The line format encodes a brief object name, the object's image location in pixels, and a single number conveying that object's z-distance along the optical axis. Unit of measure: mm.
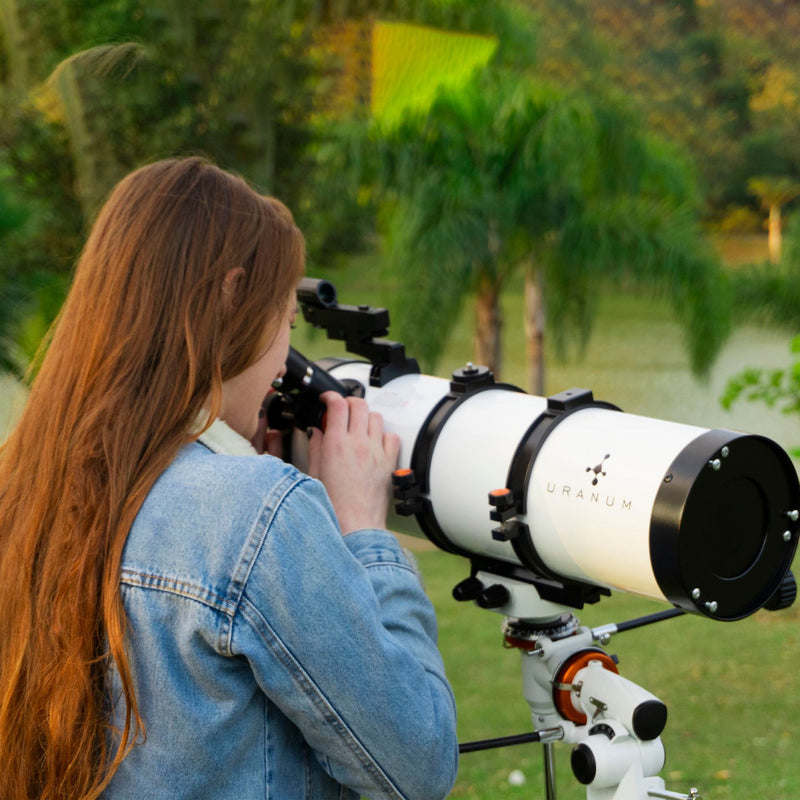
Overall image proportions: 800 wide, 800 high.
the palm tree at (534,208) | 6262
